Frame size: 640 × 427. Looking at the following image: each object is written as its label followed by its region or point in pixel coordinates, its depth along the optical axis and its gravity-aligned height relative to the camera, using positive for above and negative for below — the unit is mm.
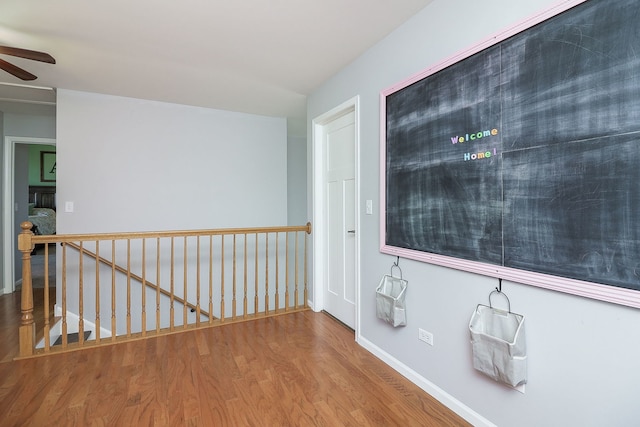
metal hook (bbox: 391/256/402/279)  2113 -353
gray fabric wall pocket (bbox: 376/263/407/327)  2010 -582
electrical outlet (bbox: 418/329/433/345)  1865 -763
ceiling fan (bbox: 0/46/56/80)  1919 +1030
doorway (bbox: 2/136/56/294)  3963 +153
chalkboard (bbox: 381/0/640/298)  1072 +276
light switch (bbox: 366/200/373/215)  2370 +49
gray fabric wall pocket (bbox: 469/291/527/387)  1327 -592
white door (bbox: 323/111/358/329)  2777 -44
